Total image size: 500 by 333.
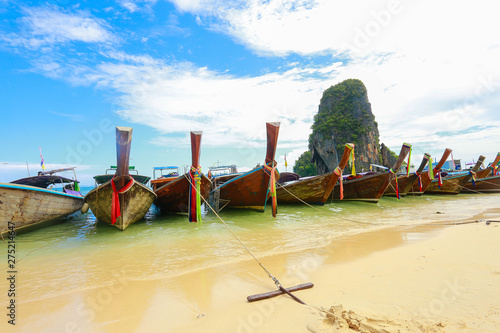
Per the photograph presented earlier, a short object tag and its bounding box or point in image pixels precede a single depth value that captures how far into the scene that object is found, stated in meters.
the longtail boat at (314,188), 11.91
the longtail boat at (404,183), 17.33
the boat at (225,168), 20.23
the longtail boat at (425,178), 16.70
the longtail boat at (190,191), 8.35
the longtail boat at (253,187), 8.81
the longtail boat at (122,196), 6.88
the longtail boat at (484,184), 20.08
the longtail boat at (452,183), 19.45
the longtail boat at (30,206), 7.25
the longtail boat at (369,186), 13.10
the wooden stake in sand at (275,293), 2.89
